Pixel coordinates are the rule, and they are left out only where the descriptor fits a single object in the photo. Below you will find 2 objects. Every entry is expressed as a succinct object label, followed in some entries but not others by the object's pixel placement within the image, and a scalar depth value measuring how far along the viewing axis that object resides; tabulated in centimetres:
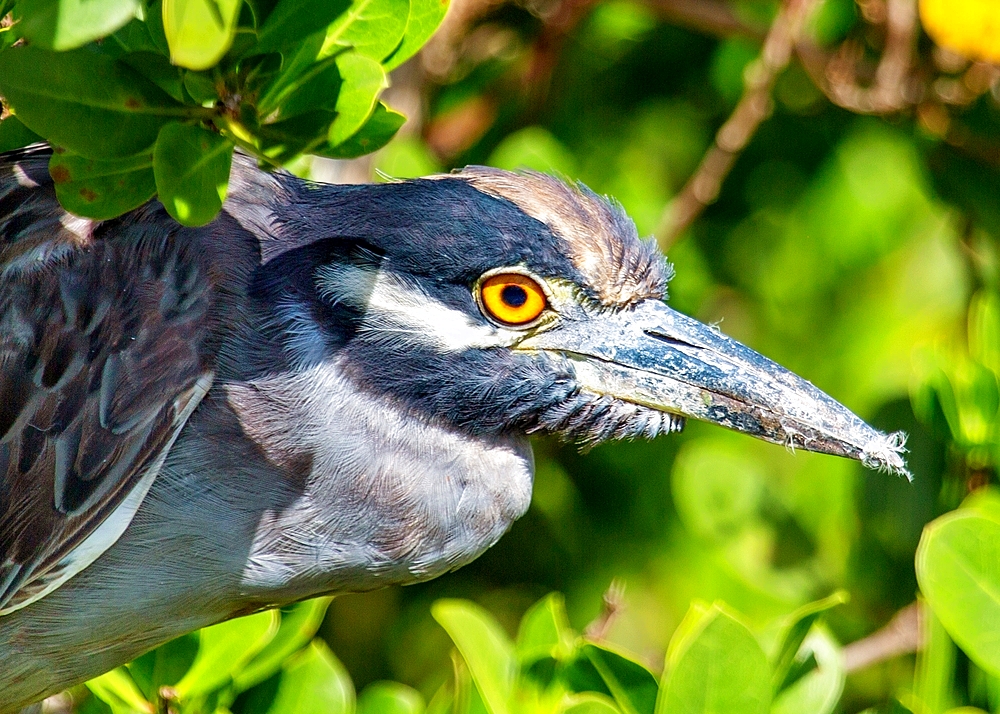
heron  434
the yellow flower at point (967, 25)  443
